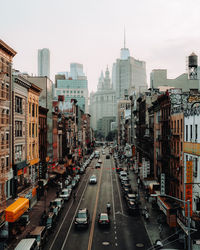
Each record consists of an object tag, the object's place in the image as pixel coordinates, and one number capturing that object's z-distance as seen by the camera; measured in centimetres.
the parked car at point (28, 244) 2523
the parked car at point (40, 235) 2972
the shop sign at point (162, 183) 4101
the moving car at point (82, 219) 3684
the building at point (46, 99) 6744
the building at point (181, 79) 5882
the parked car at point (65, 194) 5370
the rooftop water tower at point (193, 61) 5784
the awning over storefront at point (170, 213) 3581
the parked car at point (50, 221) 3575
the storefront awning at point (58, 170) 6957
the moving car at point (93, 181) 7179
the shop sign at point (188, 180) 2902
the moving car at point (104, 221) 3719
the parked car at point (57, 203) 4686
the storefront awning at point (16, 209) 3216
